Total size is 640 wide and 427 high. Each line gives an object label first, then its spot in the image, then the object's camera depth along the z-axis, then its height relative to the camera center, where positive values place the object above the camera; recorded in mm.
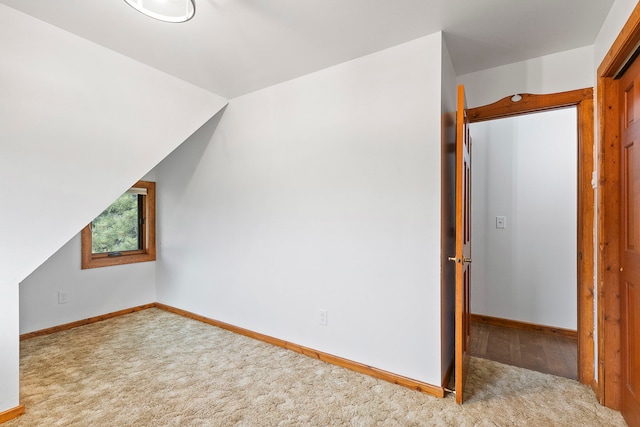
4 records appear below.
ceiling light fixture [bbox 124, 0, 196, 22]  1567 +1179
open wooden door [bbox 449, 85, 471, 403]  1850 -152
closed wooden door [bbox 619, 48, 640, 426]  1596 -149
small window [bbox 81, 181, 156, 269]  3502 -211
